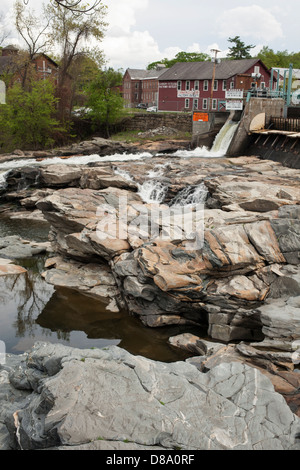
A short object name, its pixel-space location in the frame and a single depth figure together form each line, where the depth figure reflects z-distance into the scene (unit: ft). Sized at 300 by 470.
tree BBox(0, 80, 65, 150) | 131.34
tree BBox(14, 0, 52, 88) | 138.51
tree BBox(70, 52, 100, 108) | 147.64
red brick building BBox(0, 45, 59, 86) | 145.07
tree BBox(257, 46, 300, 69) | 265.54
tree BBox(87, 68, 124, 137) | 149.59
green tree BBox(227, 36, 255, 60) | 256.32
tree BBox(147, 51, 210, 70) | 284.41
